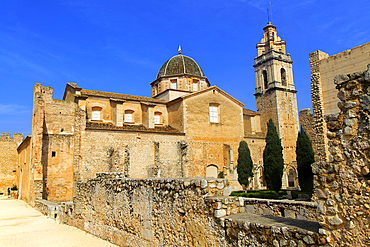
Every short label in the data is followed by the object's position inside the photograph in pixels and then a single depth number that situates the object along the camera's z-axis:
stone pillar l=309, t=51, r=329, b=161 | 11.60
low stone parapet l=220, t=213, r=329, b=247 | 3.51
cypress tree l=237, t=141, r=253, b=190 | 24.20
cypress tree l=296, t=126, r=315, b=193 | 18.52
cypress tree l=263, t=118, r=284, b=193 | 22.03
